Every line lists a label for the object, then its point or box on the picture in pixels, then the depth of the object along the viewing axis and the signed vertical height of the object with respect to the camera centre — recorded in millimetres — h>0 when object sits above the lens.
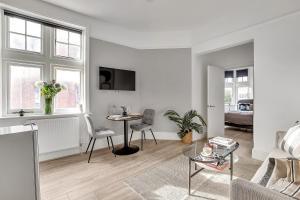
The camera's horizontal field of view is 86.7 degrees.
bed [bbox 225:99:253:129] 5084 -652
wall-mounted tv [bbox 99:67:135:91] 3650 +480
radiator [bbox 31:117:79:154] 2789 -653
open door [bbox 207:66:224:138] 4355 -56
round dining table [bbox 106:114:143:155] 3177 -902
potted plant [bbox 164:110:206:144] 3947 -646
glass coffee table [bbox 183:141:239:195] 1828 -702
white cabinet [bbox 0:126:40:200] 1275 -549
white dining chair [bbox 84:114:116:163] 2875 -646
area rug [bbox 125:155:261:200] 1877 -1123
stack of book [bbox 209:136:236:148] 2184 -608
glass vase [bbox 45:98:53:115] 2929 -139
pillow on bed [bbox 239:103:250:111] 6317 -312
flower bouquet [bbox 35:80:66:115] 2836 +151
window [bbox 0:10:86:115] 2656 +684
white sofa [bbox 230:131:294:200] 830 -516
